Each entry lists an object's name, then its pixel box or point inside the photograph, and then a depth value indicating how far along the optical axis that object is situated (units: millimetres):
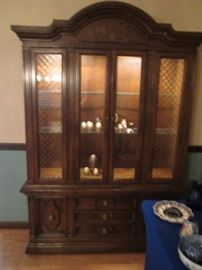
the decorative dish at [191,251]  1182
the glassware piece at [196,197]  1838
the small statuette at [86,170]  2443
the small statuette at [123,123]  2406
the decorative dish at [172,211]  1670
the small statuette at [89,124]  2383
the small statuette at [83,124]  2377
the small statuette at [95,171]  2430
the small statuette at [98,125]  2383
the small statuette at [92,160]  2443
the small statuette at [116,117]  2307
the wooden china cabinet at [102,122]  2139
